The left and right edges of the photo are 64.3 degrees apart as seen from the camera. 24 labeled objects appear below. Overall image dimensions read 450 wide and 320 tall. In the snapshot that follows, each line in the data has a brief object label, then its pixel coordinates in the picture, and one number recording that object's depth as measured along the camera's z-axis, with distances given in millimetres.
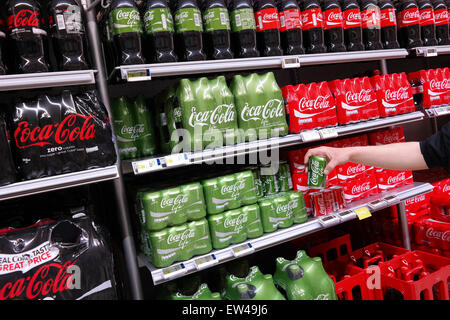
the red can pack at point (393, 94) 2525
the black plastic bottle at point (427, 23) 2779
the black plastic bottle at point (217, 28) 2035
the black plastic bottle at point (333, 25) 2406
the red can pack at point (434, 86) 2705
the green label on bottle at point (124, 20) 1812
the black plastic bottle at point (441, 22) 2863
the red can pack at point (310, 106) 2232
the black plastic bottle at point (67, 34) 1670
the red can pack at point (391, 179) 2600
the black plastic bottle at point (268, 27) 2186
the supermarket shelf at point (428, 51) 2662
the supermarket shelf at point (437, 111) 2635
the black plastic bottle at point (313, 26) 2326
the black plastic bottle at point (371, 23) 2557
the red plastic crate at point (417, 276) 2168
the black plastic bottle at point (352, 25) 2484
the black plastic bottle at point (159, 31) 1884
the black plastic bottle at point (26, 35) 1594
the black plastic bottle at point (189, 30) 1962
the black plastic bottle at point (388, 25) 2596
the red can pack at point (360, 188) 2477
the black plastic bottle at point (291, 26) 2258
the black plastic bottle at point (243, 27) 2115
